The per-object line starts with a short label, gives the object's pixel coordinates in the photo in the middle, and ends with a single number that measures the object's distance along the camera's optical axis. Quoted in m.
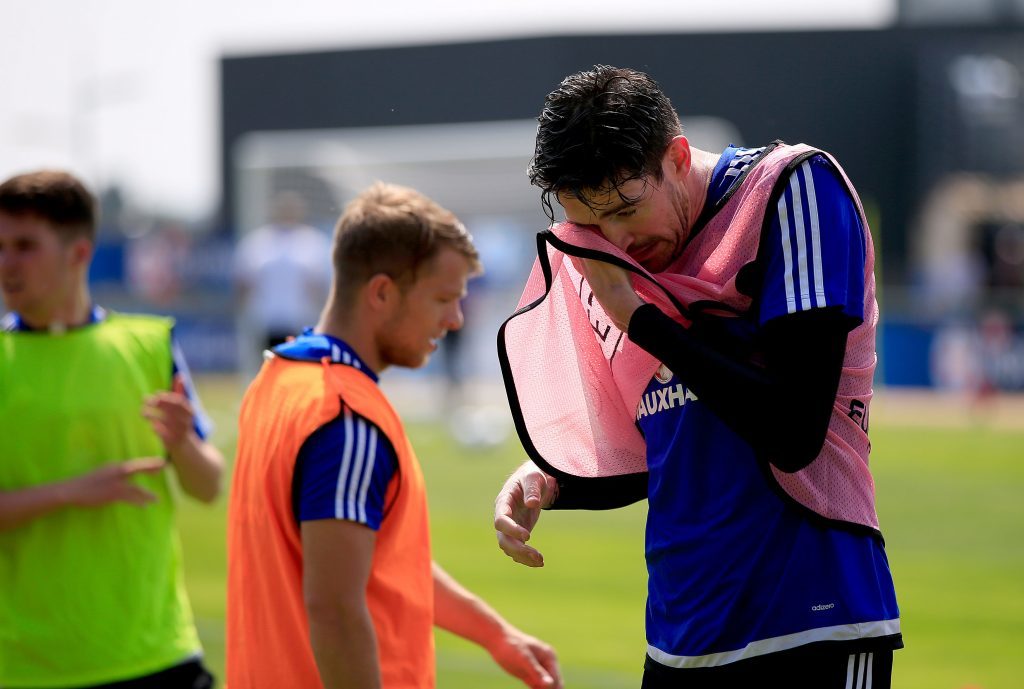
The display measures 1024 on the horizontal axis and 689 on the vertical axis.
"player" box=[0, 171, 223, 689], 7.79
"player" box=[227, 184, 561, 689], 5.55
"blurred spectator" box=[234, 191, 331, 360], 32.41
